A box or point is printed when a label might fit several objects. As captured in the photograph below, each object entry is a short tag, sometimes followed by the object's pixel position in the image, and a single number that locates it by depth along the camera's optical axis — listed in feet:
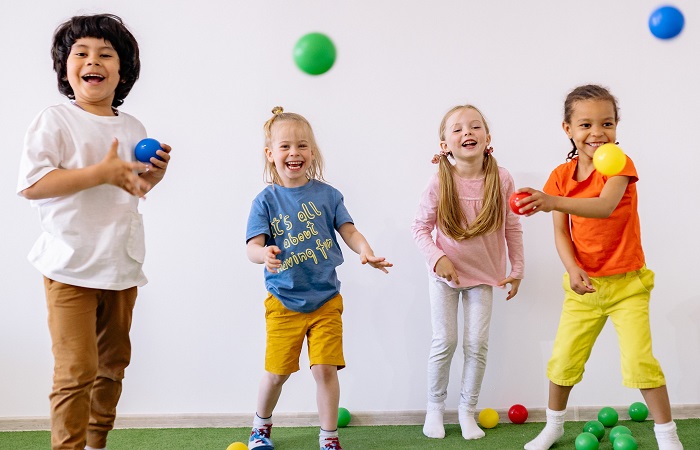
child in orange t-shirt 7.41
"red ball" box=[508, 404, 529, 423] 9.45
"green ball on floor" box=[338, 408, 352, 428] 9.48
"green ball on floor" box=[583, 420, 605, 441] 8.49
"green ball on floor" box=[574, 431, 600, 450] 7.90
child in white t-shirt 6.14
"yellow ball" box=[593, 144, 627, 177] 6.85
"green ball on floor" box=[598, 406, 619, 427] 9.18
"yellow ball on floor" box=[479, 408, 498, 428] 9.28
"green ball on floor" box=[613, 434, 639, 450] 7.74
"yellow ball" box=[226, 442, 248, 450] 8.16
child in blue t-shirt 8.23
